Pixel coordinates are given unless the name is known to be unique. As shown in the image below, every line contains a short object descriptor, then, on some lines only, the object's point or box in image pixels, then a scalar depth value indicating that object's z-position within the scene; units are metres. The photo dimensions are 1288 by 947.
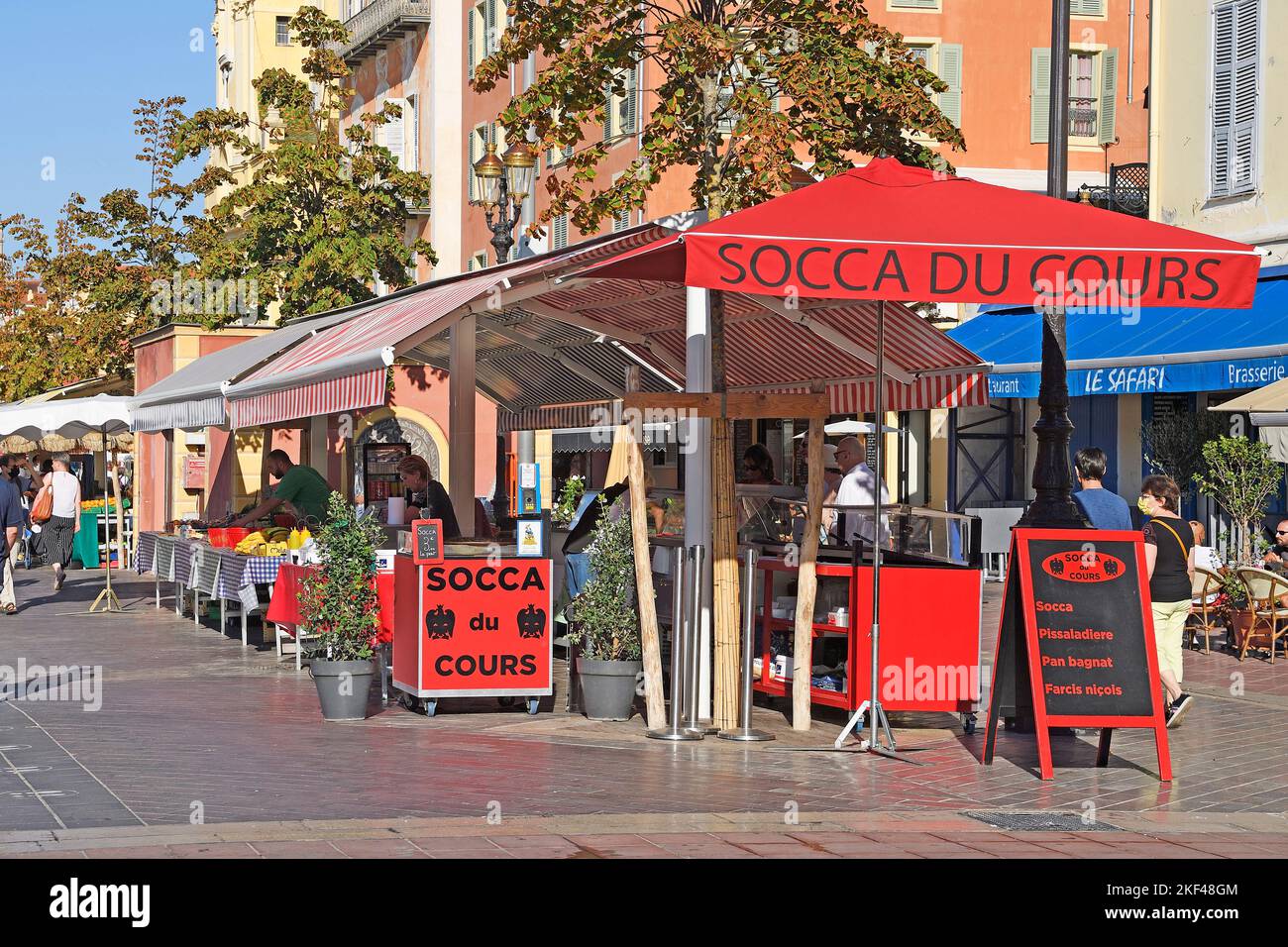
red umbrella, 9.34
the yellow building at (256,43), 56.28
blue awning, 19.31
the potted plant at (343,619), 11.46
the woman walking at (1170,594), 11.55
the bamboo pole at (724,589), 11.02
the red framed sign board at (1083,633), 9.55
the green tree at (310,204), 31.17
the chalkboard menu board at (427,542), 11.62
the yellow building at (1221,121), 20.88
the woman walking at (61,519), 26.22
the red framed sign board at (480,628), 11.57
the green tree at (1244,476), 18.66
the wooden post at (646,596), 10.98
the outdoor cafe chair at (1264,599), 15.91
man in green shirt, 18.09
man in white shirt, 16.69
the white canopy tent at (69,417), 23.47
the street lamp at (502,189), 17.83
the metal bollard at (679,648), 10.72
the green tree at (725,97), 16.39
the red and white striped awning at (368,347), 12.70
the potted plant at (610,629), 11.45
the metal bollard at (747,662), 10.73
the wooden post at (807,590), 10.97
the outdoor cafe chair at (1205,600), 16.80
